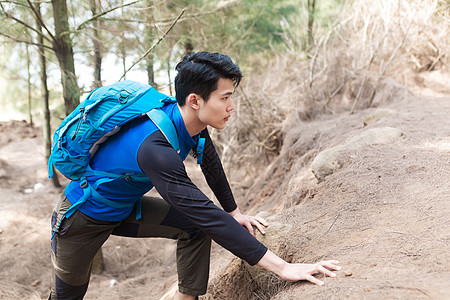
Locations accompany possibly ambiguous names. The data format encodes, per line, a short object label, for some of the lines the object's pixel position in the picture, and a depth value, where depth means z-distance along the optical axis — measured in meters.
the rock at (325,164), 3.29
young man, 1.79
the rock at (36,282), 4.38
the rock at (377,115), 4.65
